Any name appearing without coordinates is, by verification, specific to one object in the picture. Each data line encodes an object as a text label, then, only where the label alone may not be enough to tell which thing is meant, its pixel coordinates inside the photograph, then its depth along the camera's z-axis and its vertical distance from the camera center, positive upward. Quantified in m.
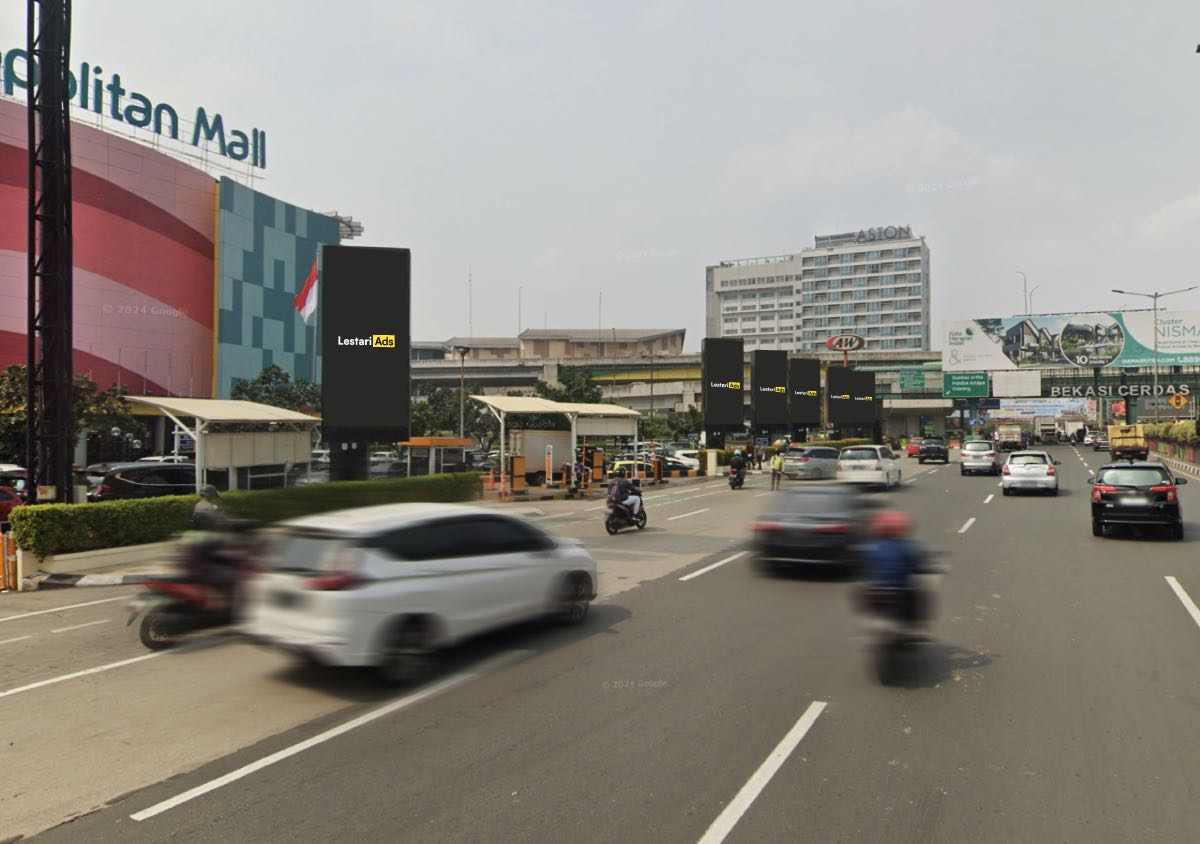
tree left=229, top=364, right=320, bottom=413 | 60.50 +3.00
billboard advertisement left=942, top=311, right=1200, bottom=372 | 66.94 +6.95
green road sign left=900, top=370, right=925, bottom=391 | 83.88 +4.81
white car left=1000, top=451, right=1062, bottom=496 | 28.16 -1.50
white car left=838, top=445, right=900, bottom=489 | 31.80 -1.39
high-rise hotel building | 163.00 +26.47
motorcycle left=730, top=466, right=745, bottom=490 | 36.72 -2.04
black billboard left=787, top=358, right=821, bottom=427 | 61.88 +2.75
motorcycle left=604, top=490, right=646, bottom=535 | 20.66 -2.09
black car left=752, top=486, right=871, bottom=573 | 13.23 -1.55
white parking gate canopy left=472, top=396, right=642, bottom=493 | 31.50 +0.75
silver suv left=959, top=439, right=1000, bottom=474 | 40.31 -1.39
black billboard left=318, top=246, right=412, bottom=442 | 23.73 +2.46
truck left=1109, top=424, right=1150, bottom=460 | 46.16 -0.86
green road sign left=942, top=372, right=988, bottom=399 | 73.69 +3.73
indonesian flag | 37.78 +6.02
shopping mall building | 50.71 +11.45
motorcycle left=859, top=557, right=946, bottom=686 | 7.39 -1.65
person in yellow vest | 36.38 -1.60
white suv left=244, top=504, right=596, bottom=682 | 7.42 -1.41
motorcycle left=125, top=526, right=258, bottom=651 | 9.53 -1.72
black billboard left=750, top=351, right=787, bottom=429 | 54.28 +2.61
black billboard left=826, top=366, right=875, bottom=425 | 69.75 +2.75
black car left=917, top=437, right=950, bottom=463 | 54.25 -1.39
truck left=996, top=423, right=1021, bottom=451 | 64.89 -0.72
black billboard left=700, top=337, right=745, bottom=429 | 48.00 +2.75
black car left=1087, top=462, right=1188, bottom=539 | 17.03 -1.40
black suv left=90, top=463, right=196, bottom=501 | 21.86 -1.22
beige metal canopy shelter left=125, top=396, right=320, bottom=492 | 19.94 +0.07
